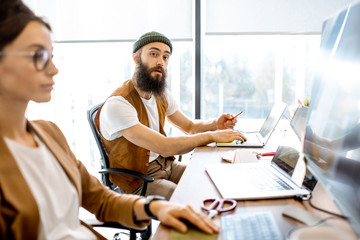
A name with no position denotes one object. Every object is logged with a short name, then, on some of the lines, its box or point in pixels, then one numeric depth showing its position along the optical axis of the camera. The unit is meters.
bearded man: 1.71
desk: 0.82
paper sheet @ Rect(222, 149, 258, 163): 1.44
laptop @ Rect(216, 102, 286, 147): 1.79
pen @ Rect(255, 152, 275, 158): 1.55
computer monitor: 0.69
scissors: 0.90
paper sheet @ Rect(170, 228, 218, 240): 0.78
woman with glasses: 0.77
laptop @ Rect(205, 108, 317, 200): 1.01
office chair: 1.52
